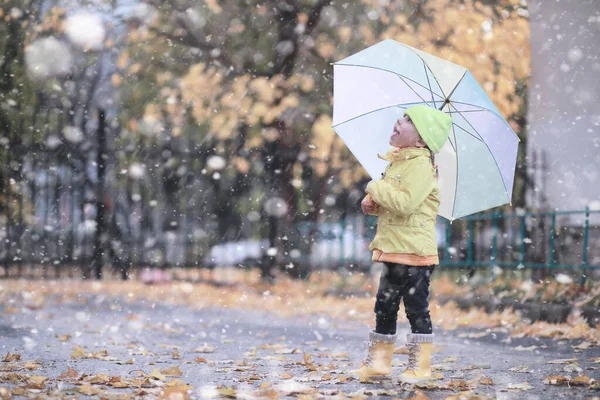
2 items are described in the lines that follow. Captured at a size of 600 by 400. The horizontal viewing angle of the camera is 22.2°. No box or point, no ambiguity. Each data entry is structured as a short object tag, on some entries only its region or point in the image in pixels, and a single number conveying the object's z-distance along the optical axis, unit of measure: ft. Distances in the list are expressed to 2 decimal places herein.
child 27.39
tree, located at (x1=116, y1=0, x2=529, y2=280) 74.10
